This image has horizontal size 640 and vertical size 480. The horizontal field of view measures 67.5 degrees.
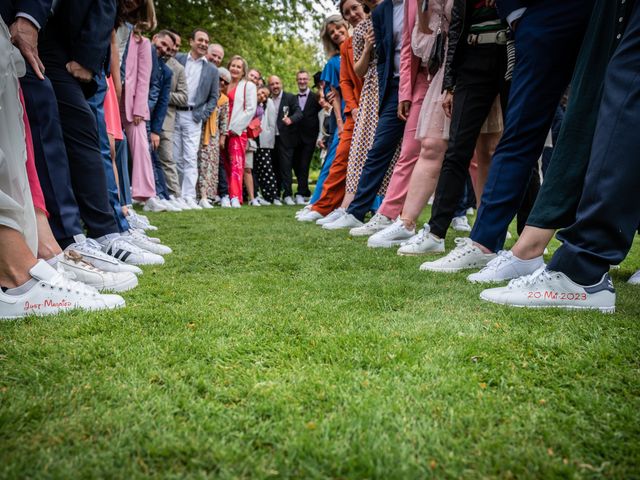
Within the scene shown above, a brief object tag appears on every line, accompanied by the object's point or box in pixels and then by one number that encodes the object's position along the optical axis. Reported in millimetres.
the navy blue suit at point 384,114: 4168
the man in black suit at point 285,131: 9406
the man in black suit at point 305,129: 9500
